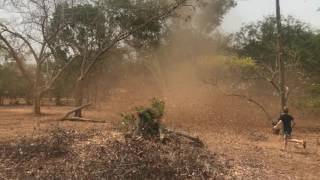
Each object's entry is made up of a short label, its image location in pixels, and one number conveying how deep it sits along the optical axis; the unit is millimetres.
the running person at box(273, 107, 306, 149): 8915
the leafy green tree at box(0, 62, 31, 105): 24809
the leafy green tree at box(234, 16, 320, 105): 15667
